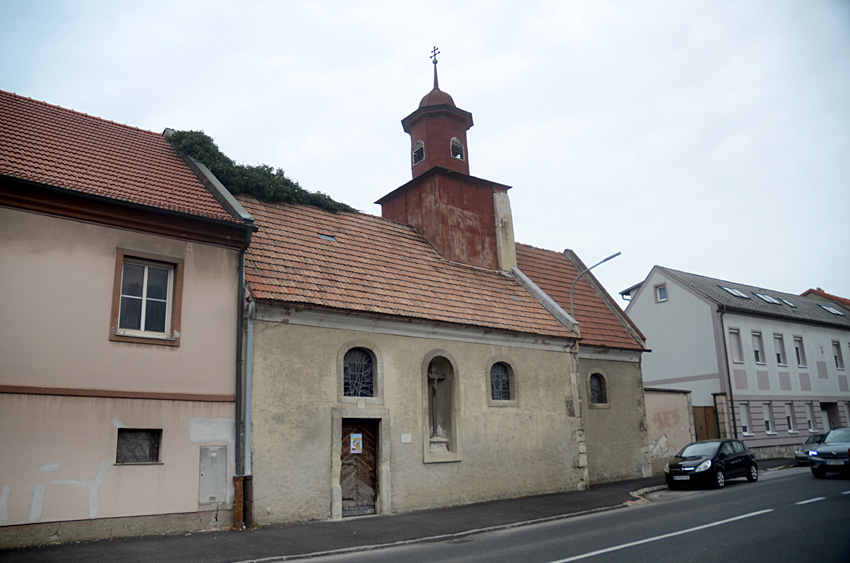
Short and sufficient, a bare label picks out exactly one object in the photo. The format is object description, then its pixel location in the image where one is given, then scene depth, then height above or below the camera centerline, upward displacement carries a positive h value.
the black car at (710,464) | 17.67 -1.33
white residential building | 29.38 +2.74
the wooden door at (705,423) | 27.15 -0.30
